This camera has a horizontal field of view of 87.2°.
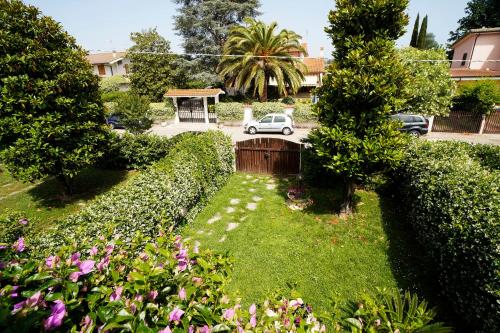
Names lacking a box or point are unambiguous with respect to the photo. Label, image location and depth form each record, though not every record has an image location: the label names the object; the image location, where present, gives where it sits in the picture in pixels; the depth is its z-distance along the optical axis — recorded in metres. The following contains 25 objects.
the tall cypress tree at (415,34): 38.35
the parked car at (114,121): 24.45
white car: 20.88
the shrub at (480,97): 18.22
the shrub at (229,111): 24.27
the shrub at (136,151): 13.95
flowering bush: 1.46
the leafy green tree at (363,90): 6.84
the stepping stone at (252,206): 9.74
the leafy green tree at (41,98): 8.22
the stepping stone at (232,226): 8.45
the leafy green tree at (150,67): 30.00
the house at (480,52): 27.11
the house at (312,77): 34.28
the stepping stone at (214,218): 8.88
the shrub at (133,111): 17.51
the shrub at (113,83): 38.72
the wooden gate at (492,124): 18.92
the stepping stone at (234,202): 10.13
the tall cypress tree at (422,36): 37.38
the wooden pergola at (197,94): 24.70
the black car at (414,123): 17.83
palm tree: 25.11
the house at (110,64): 47.07
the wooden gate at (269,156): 12.30
